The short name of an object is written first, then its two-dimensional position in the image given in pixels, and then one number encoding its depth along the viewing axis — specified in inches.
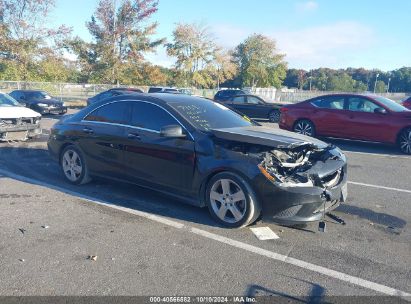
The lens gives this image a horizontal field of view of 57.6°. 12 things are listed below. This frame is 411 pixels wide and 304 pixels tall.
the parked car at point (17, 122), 361.4
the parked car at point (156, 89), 981.3
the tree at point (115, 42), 1413.6
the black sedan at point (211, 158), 165.6
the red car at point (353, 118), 388.8
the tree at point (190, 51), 1779.0
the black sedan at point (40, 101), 730.8
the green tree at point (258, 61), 2336.4
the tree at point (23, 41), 1209.4
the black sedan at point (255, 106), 711.7
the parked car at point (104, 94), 745.2
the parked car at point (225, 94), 761.0
